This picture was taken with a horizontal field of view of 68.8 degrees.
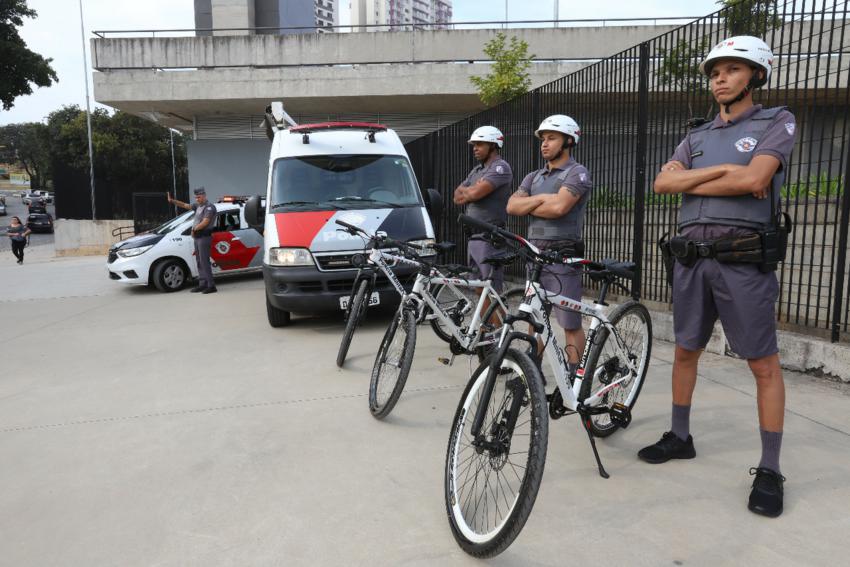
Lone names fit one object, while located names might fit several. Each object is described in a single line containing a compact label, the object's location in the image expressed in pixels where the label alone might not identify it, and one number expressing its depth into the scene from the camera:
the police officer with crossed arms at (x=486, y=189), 5.39
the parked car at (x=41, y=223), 37.90
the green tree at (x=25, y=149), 113.38
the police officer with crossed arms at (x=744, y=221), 2.79
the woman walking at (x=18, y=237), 18.94
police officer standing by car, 10.57
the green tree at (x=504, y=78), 13.32
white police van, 6.82
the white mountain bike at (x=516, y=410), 2.37
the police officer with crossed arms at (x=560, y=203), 3.87
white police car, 10.84
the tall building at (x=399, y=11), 168.25
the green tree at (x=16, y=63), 30.09
